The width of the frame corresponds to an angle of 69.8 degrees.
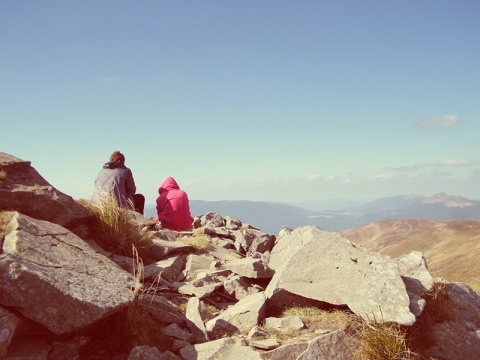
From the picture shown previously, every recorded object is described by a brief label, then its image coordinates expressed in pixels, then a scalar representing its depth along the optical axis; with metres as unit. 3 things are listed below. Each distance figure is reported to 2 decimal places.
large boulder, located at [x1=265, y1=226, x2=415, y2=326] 6.34
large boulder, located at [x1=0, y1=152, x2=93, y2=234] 7.11
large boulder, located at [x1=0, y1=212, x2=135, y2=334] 4.39
